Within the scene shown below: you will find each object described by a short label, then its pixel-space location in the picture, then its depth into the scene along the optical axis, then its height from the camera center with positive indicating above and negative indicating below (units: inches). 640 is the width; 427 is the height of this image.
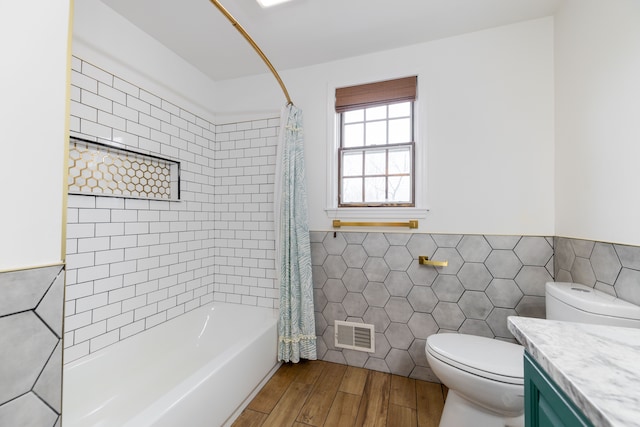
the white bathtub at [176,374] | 48.5 -38.5
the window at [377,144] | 77.5 +22.8
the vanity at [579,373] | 16.3 -11.8
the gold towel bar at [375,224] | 73.0 -2.3
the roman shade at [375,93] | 75.9 +38.0
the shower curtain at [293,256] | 76.4 -12.6
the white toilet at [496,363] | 42.2 -26.9
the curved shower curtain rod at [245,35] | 45.9 +37.7
